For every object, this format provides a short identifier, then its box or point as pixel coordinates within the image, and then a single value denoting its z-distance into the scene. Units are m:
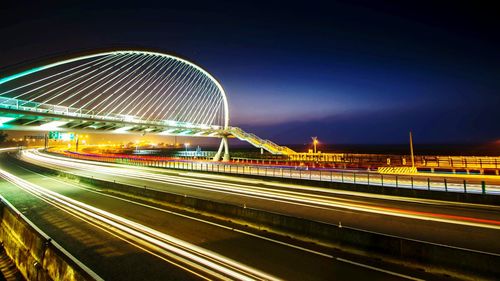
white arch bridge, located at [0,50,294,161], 27.08
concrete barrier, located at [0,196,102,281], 6.57
